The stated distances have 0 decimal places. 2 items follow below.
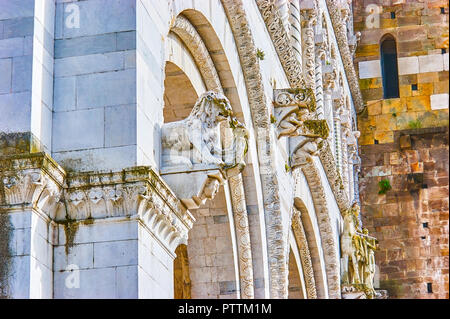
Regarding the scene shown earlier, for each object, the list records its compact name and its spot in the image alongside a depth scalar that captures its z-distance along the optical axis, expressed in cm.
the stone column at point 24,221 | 1681
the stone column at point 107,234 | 1740
